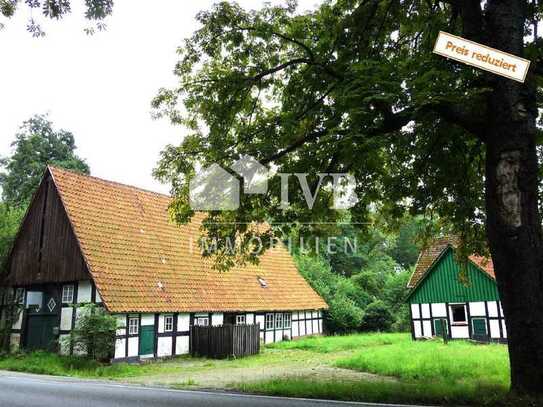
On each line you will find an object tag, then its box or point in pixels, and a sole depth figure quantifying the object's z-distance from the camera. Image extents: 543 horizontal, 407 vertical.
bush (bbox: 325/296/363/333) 33.88
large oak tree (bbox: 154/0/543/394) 8.47
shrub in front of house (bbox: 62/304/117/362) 17.86
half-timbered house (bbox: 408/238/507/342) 24.78
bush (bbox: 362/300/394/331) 36.06
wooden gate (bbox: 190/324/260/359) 21.34
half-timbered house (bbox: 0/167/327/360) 20.28
